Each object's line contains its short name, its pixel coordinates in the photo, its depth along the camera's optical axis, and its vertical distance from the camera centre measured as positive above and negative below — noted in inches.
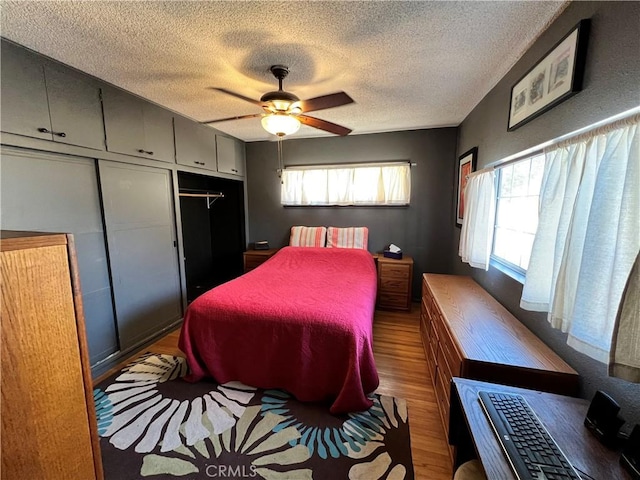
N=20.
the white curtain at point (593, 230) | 34.3 -3.5
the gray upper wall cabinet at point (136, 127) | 87.2 +28.8
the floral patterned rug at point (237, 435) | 56.0 -54.9
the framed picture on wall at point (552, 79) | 47.9 +27.1
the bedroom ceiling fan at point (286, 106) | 71.1 +27.9
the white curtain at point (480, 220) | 83.0 -4.3
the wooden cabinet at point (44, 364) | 20.1 -13.3
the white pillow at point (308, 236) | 150.6 -17.3
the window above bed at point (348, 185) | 142.9 +12.1
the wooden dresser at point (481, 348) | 48.3 -29.2
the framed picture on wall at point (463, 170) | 105.0 +15.4
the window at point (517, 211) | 69.7 -1.5
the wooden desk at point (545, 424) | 31.2 -30.3
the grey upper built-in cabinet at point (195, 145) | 115.7 +28.8
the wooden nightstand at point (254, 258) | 156.2 -30.5
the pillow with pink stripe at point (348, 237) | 145.1 -17.1
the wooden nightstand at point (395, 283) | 133.0 -38.9
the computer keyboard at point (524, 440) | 30.3 -29.7
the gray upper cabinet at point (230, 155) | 142.6 +29.0
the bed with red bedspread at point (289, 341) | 70.4 -37.4
